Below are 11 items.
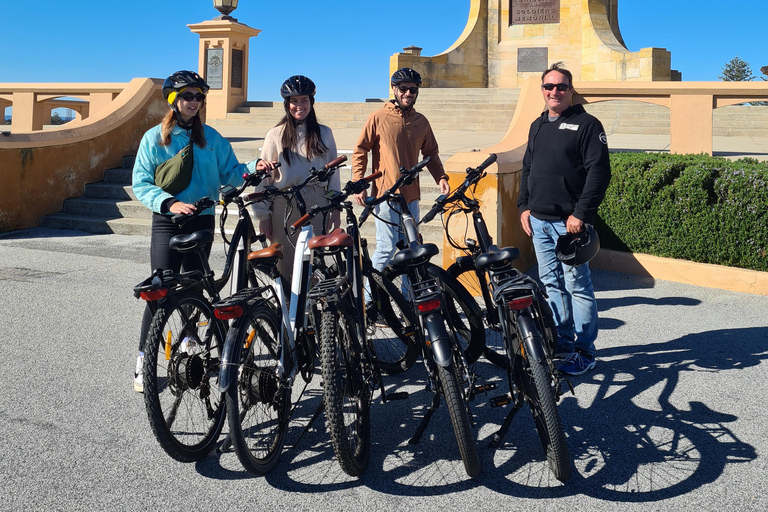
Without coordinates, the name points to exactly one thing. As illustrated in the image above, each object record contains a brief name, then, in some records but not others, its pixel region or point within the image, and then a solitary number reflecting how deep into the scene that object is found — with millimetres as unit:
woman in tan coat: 4766
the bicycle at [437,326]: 3178
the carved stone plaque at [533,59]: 22000
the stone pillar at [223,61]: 19031
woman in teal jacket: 4066
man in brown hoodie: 5645
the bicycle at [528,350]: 3193
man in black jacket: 4422
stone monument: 21203
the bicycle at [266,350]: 3174
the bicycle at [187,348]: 3260
